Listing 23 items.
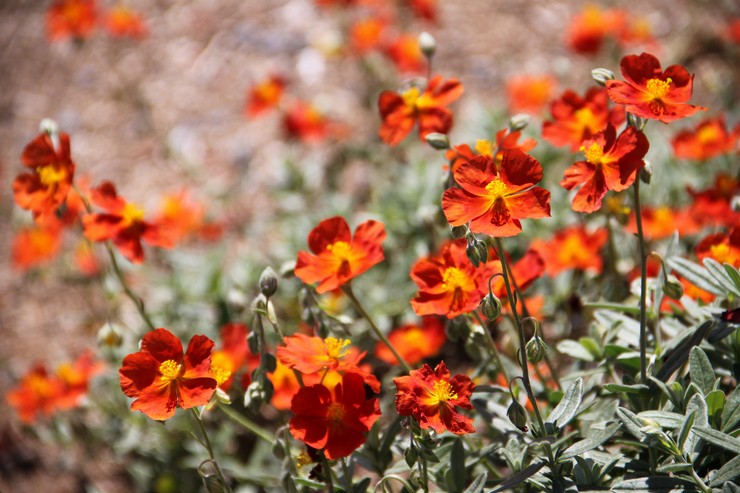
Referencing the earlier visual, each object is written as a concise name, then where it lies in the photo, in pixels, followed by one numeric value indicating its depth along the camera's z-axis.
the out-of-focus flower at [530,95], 4.04
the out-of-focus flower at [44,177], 2.19
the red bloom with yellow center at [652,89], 1.73
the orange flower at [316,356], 1.80
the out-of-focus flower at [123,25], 4.59
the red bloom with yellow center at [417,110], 2.37
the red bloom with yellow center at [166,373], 1.82
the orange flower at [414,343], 2.71
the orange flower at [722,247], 2.19
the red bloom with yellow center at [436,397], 1.74
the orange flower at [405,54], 4.25
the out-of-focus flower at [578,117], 2.15
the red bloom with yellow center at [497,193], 1.73
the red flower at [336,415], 1.85
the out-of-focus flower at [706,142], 2.95
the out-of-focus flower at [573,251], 2.78
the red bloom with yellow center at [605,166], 1.73
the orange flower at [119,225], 2.25
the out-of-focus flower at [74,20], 4.26
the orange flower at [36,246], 3.81
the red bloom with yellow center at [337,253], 2.02
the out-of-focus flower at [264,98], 4.20
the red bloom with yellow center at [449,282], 1.94
